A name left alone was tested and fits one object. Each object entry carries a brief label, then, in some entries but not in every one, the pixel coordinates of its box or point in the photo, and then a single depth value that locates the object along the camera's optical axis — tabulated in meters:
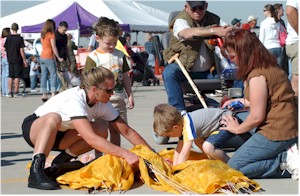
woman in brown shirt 6.43
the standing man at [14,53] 17.84
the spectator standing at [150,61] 23.98
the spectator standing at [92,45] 18.03
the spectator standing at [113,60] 7.58
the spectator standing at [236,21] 13.87
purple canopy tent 26.56
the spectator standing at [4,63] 18.56
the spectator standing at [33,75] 21.72
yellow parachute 5.84
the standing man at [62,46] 16.88
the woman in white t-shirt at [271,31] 14.34
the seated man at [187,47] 8.64
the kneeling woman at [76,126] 6.20
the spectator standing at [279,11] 14.51
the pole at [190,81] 8.62
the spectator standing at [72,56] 18.52
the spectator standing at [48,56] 16.19
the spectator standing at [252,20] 15.27
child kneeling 6.62
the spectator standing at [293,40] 8.52
